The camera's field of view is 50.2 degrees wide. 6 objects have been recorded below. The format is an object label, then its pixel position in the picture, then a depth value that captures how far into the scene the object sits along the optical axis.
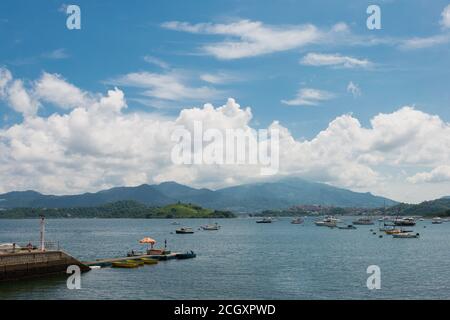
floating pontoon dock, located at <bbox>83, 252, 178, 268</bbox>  84.38
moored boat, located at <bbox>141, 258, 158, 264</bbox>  90.54
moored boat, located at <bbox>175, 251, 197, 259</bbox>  101.56
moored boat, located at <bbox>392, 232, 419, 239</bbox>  186.25
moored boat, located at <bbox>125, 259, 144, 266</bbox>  87.01
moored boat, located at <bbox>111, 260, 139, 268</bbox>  83.38
